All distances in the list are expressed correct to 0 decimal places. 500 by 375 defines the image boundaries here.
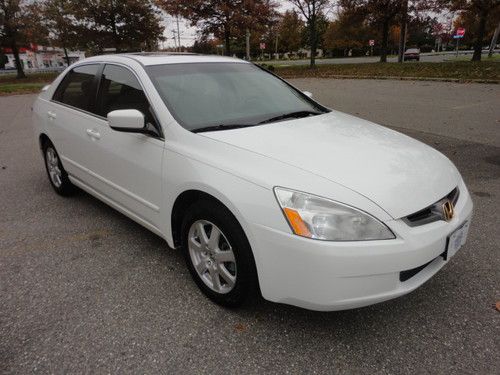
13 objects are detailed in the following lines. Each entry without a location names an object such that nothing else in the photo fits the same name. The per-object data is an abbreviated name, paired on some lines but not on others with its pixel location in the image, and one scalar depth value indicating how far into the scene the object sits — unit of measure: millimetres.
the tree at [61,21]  28081
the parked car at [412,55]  39406
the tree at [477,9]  20625
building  73062
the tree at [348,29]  27661
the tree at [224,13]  23469
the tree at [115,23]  28328
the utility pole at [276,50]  70975
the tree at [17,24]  27969
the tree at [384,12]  25781
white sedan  1979
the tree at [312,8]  25953
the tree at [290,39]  68056
